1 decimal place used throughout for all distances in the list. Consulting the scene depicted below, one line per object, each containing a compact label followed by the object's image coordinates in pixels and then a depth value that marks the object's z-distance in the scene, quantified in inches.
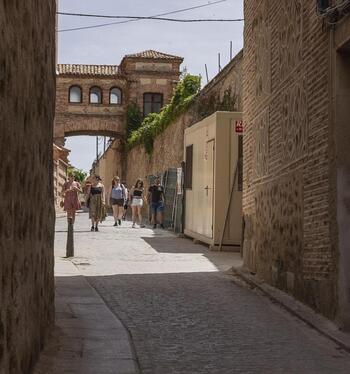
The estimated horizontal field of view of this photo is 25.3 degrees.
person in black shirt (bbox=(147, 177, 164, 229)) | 956.6
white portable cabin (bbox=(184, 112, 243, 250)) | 599.5
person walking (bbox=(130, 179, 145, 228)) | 960.9
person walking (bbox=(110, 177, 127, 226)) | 954.7
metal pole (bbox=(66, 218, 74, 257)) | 518.3
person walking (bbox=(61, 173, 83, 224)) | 722.8
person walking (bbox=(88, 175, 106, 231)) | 839.1
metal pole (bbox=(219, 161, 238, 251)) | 600.7
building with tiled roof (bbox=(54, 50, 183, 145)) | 2023.9
